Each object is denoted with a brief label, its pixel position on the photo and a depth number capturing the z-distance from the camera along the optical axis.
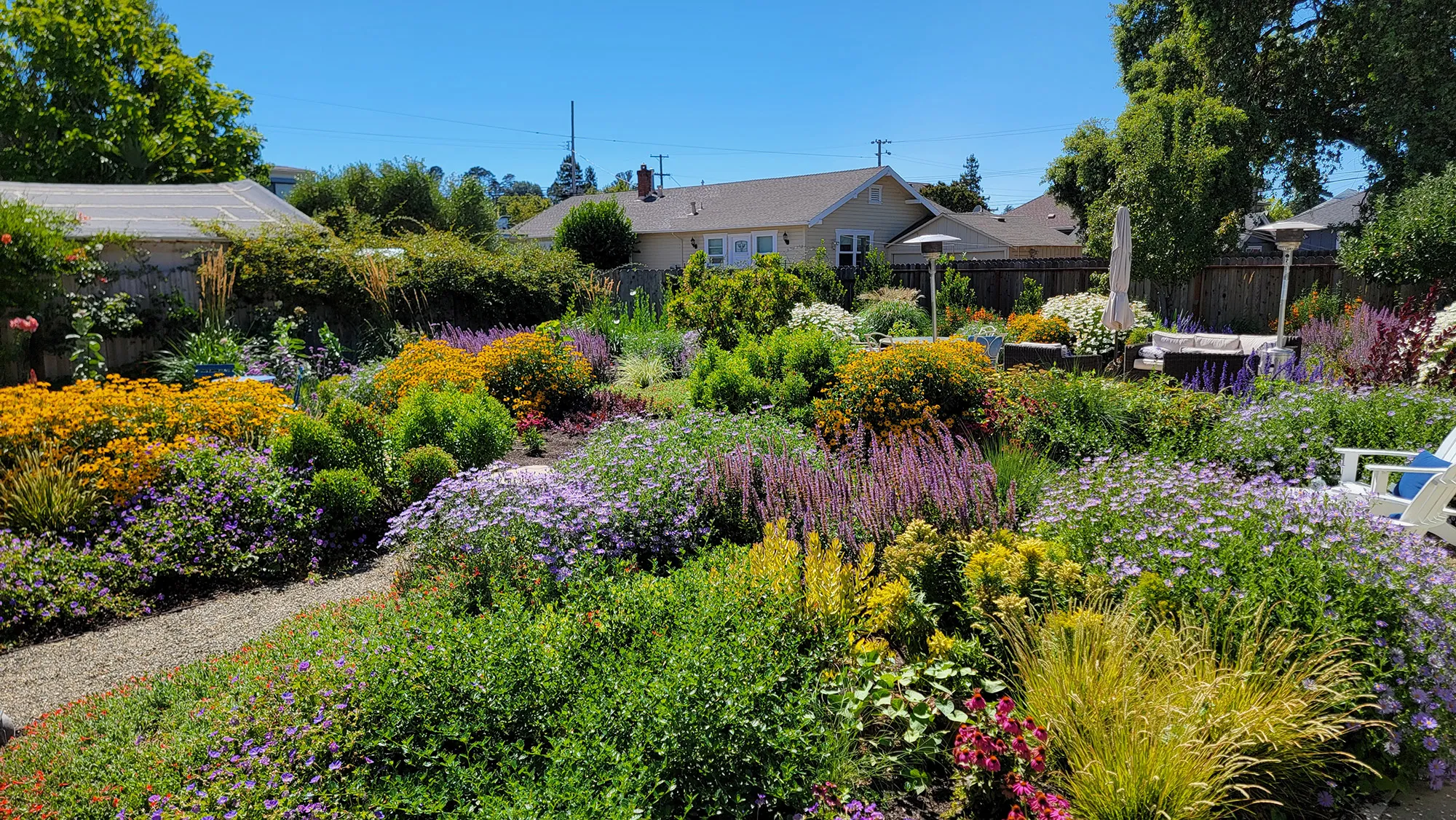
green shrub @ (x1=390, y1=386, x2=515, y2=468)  6.38
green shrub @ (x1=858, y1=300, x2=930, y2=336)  15.11
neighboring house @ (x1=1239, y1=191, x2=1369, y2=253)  32.66
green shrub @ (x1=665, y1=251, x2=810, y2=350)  12.00
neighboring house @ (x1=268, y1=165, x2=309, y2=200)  60.87
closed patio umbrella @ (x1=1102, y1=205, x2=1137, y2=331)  11.34
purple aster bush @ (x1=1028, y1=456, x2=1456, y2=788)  2.78
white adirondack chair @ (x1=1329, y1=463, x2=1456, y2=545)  4.24
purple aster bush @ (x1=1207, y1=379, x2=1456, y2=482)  5.20
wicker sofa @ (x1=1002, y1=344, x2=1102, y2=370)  10.65
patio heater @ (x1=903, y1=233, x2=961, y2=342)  11.70
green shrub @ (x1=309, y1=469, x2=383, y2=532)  5.45
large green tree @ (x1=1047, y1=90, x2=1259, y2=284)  16.45
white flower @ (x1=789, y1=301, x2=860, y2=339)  11.92
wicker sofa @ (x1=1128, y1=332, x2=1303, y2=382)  9.08
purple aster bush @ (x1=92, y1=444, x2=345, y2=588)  4.98
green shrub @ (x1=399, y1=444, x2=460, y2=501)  5.88
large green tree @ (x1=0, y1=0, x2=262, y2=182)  23.69
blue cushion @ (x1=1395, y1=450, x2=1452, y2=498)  4.74
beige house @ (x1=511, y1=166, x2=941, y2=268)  27.03
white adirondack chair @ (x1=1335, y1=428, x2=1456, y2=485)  4.72
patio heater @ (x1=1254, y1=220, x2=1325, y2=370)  10.28
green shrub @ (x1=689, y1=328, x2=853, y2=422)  7.56
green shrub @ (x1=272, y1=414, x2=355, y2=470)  5.68
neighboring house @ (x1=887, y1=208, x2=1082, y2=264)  29.33
